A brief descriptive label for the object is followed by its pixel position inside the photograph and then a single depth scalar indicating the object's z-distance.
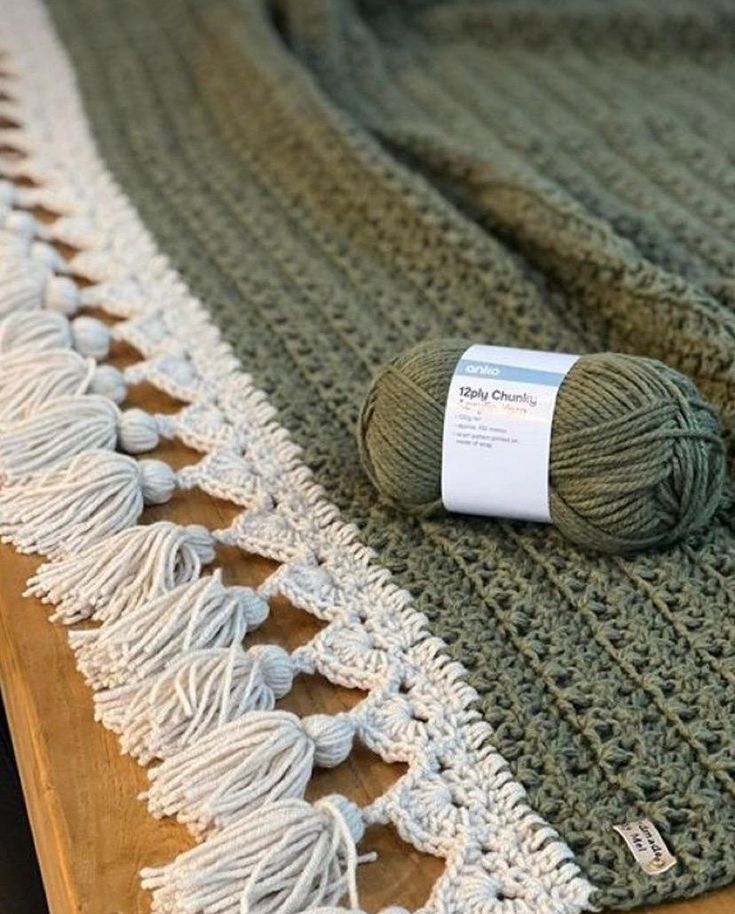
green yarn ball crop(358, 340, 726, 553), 0.75
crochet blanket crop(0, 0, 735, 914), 0.66
